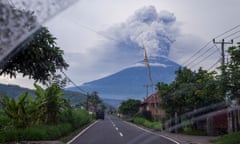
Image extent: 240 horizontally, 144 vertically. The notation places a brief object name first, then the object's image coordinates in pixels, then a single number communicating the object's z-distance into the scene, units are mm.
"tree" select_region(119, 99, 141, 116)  64621
